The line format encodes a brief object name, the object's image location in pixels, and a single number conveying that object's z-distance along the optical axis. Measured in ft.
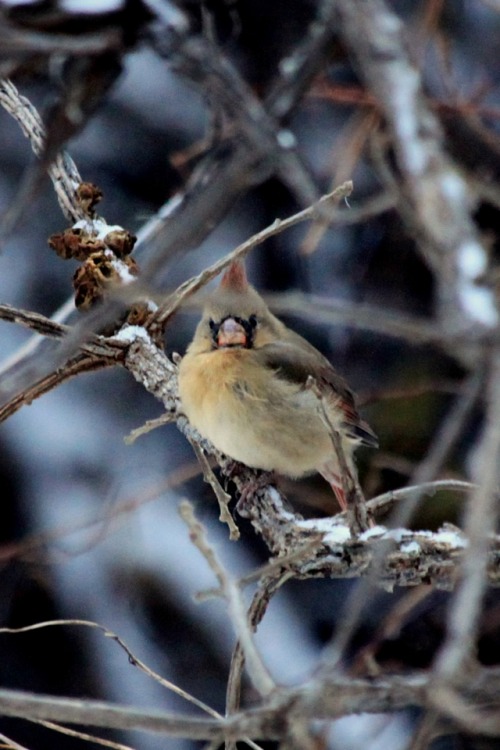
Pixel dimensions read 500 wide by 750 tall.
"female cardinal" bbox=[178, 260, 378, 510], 23.32
